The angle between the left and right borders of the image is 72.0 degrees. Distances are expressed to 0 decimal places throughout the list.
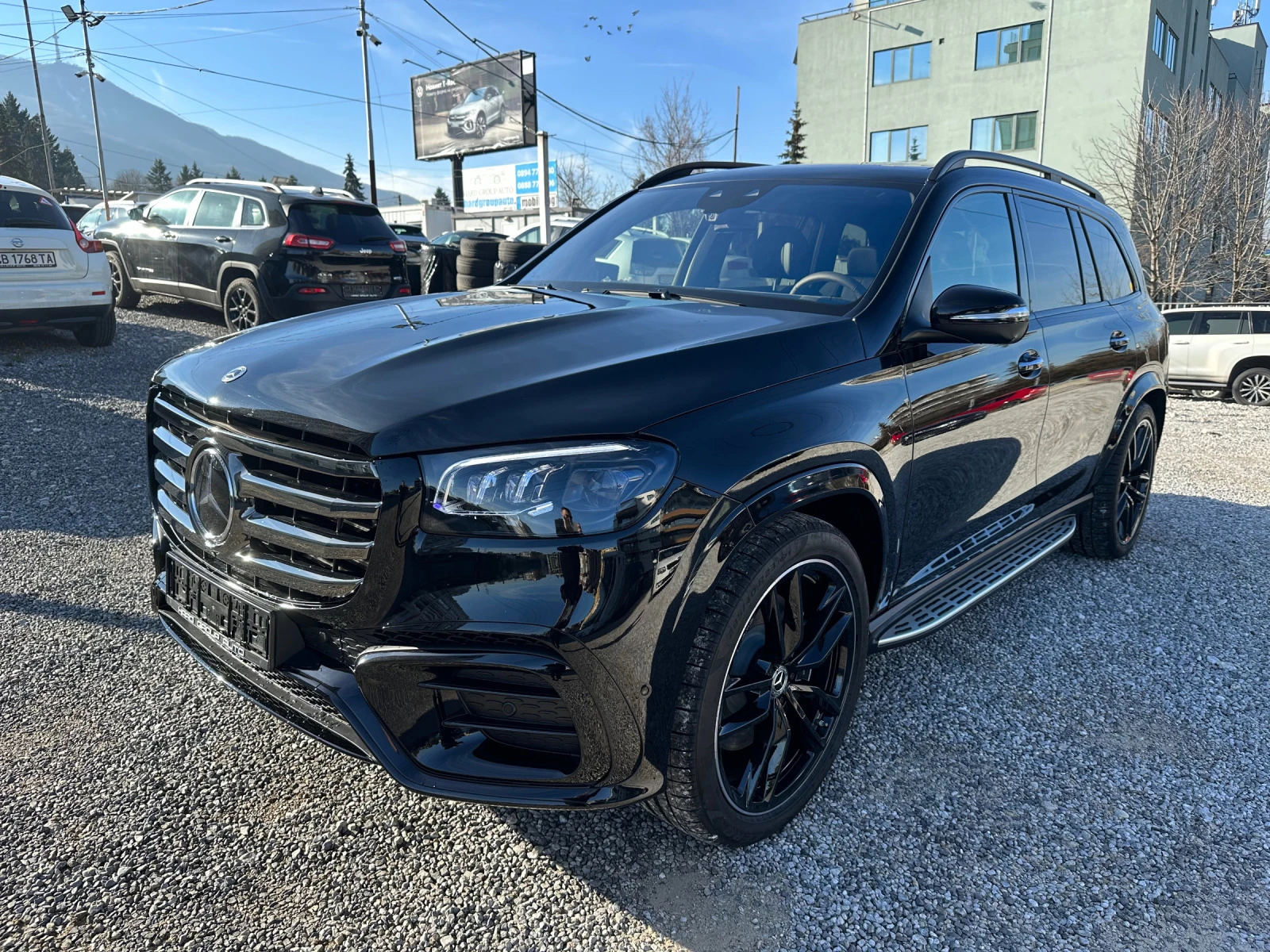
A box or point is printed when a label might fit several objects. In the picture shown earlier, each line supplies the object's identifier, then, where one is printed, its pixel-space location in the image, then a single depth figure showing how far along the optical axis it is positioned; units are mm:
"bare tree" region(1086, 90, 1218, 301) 23891
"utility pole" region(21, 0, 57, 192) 40750
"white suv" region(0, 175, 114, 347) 8180
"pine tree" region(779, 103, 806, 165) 42344
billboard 37344
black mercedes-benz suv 1828
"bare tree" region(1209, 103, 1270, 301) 23391
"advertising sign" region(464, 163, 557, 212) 39875
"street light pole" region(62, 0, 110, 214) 35031
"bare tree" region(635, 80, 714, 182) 43344
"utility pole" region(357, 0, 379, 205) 31203
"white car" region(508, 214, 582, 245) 19373
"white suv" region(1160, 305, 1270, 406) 13266
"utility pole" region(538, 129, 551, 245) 19144
